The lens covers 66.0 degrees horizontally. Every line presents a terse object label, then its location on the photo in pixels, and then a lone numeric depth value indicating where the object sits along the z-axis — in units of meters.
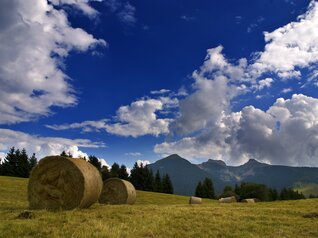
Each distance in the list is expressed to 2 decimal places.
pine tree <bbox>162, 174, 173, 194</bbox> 66.11
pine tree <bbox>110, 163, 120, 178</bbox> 63.58
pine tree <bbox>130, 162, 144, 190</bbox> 62.85
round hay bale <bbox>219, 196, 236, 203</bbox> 26.31
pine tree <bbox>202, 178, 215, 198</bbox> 65.89
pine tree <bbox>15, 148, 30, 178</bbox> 57.43
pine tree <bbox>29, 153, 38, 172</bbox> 63.20
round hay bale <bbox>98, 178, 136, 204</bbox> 19.49
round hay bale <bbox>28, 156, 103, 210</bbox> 11.60
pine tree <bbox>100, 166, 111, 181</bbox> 61.93
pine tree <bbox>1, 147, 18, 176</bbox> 56.76
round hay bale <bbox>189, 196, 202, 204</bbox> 24.58
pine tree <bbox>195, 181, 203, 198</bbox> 66.08
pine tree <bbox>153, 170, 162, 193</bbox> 63.89
